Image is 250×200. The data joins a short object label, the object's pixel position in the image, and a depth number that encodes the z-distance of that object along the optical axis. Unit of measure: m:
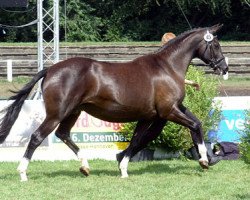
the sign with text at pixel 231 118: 12.87
